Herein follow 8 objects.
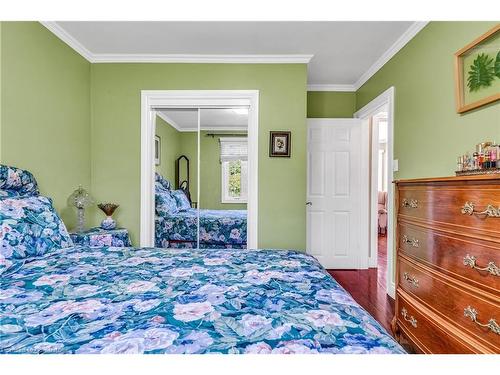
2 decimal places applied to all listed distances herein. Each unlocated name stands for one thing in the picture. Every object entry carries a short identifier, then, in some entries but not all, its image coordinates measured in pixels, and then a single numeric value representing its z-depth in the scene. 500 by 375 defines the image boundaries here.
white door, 3.97
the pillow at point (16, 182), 1.91
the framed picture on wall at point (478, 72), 1.71
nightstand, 2.52
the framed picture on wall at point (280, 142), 3.22
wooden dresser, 1.21
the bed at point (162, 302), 0.81
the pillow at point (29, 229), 1.57
